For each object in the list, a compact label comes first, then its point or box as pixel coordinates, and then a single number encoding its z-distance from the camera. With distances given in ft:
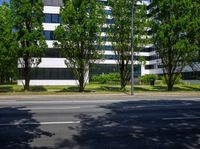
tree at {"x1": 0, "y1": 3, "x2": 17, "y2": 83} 52.36
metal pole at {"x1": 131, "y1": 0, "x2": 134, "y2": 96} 49.25
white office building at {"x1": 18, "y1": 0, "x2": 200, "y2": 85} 85.21
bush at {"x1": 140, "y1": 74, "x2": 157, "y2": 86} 100.70
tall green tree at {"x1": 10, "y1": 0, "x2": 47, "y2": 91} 53.99
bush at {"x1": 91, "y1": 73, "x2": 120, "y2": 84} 100.52
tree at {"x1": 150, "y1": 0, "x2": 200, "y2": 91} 58.23
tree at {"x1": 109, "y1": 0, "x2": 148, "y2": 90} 59.56
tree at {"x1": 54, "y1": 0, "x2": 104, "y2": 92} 53.69
